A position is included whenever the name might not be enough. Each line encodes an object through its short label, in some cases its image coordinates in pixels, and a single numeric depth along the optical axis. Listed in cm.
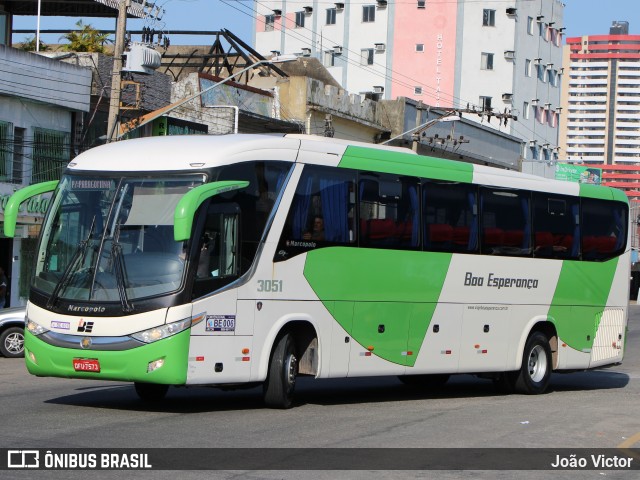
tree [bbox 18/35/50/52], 4425
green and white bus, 1362
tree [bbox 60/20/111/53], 4303
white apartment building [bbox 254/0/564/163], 8412
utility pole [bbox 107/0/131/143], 2847
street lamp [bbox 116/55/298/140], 3062
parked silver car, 2322
